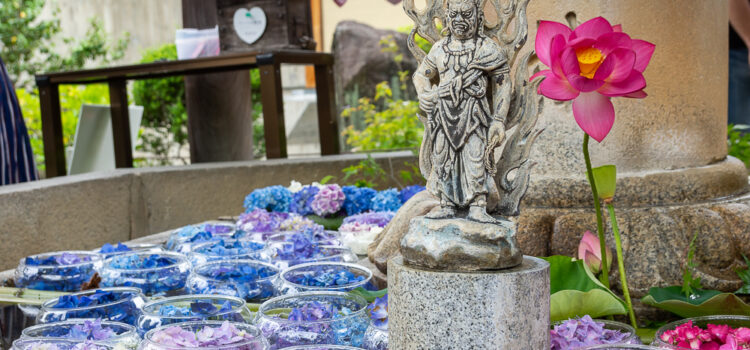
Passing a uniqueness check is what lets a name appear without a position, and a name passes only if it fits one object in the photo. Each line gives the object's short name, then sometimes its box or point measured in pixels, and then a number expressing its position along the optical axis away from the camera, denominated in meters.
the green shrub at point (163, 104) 7.89
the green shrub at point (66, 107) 8.53
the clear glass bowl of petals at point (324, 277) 1.93
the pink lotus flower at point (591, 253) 1.64
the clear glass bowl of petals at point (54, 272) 2.42
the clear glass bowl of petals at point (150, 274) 2.25
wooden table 4.18
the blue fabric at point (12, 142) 4.39
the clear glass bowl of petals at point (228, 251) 2.41
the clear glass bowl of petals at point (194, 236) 2.83
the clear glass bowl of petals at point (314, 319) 1.54
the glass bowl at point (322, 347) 1.41
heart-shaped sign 4.58
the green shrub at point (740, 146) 4.09
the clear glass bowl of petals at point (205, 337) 1.38
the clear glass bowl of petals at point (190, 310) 1.64
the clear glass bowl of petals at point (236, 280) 2.07
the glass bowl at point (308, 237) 2.72
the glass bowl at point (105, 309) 1.81
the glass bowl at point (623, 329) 1.43
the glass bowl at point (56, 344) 1.52
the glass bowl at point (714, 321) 1.45
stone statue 1.32
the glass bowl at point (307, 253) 2.47
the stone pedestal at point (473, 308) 1.23
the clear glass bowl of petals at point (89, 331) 1.60
